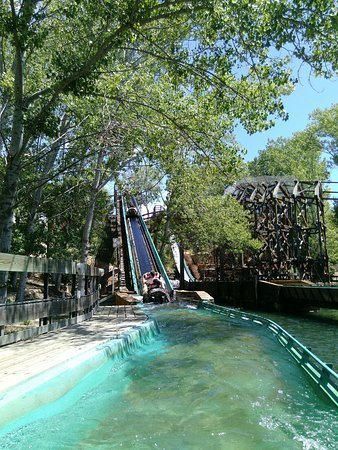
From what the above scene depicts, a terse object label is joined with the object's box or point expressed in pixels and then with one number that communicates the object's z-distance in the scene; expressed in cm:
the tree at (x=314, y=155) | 4669
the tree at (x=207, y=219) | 2702
